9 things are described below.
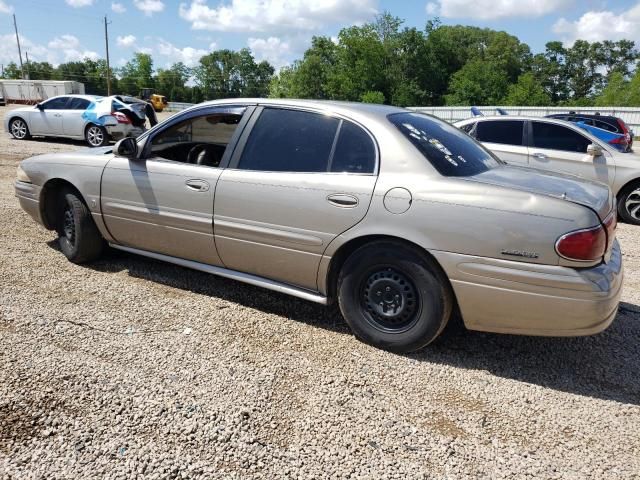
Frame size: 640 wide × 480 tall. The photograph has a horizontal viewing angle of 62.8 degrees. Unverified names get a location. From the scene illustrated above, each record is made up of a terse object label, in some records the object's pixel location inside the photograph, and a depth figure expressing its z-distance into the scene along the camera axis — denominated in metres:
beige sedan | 2.90
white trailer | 41.59
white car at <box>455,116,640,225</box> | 7.95
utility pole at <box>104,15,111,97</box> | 68.10
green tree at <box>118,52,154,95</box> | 103.00
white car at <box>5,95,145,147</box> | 14.26
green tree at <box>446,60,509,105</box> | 54.50
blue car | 12.00
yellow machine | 48.56
